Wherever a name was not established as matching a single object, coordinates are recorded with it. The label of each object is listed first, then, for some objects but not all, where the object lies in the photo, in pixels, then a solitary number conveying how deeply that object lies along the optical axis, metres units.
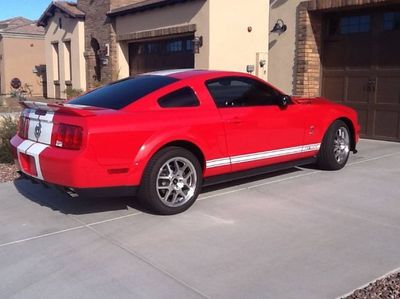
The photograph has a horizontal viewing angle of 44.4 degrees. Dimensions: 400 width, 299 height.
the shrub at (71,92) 17.51
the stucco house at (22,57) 29.17
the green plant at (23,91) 24.74
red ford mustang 4.57
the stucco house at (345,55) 9.45
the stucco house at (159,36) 13.65
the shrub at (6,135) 8.00
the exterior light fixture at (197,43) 13.54
